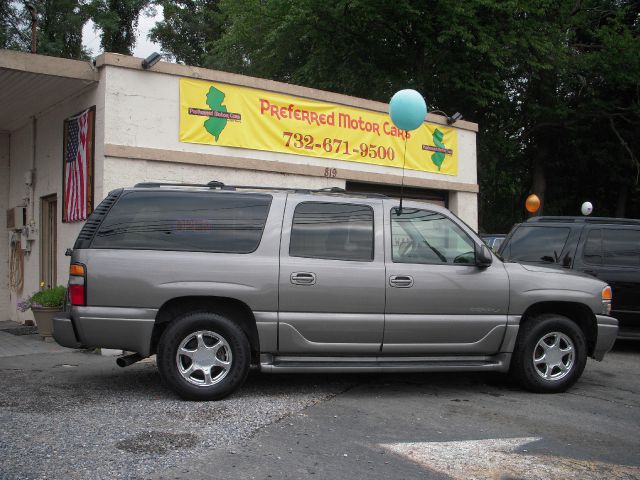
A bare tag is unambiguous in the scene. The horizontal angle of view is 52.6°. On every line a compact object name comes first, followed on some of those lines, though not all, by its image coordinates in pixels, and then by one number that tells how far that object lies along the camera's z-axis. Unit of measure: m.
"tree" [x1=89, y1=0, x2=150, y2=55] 29.48
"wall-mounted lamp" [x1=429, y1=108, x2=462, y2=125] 13.72
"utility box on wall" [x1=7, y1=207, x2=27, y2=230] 11.89
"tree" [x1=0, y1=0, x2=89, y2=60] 28.16
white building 9.27
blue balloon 8.63
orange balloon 17.38
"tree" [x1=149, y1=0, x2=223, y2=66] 33.66
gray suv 5.56
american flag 9.49
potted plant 9.44
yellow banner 10.09
